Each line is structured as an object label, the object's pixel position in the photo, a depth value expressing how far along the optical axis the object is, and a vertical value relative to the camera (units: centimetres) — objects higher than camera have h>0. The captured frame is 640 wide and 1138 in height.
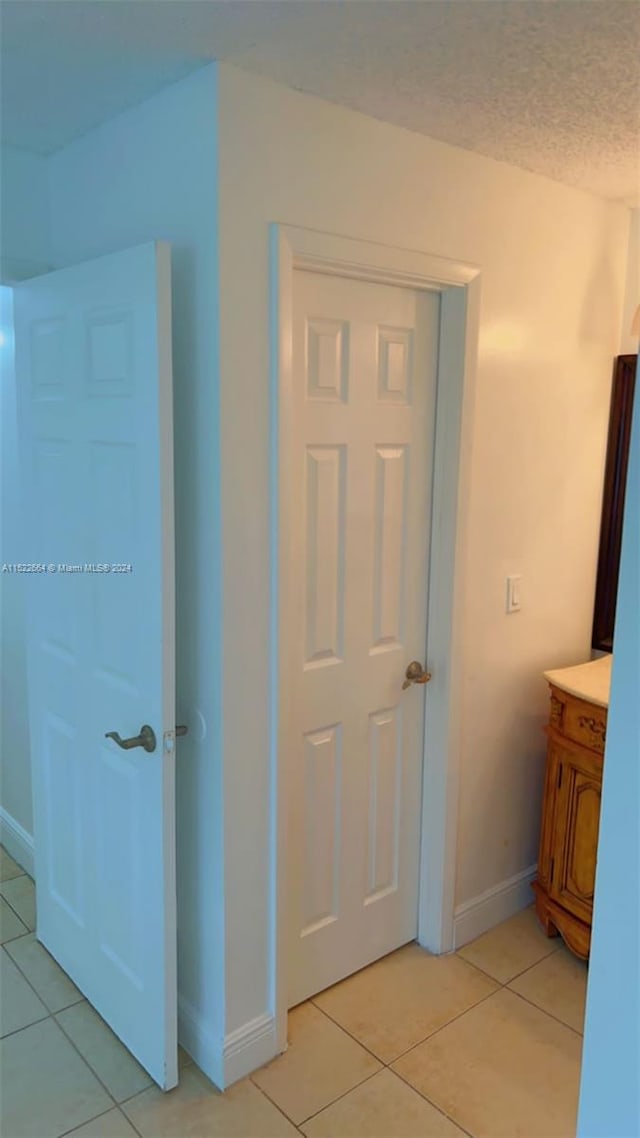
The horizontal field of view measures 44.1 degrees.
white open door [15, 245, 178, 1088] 174 -44
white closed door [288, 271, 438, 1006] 201 -44
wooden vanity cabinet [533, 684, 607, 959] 235 -111
